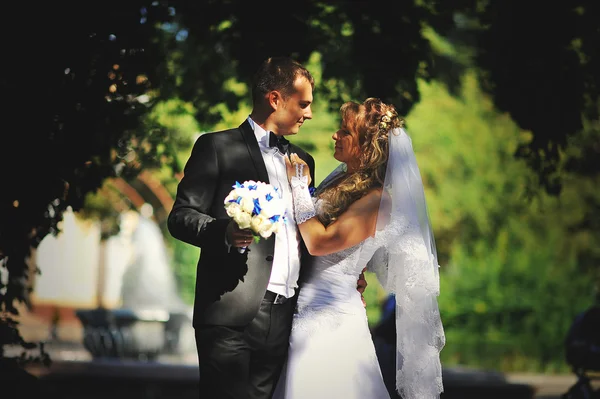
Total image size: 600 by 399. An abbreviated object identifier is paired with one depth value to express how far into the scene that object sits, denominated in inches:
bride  190.5
